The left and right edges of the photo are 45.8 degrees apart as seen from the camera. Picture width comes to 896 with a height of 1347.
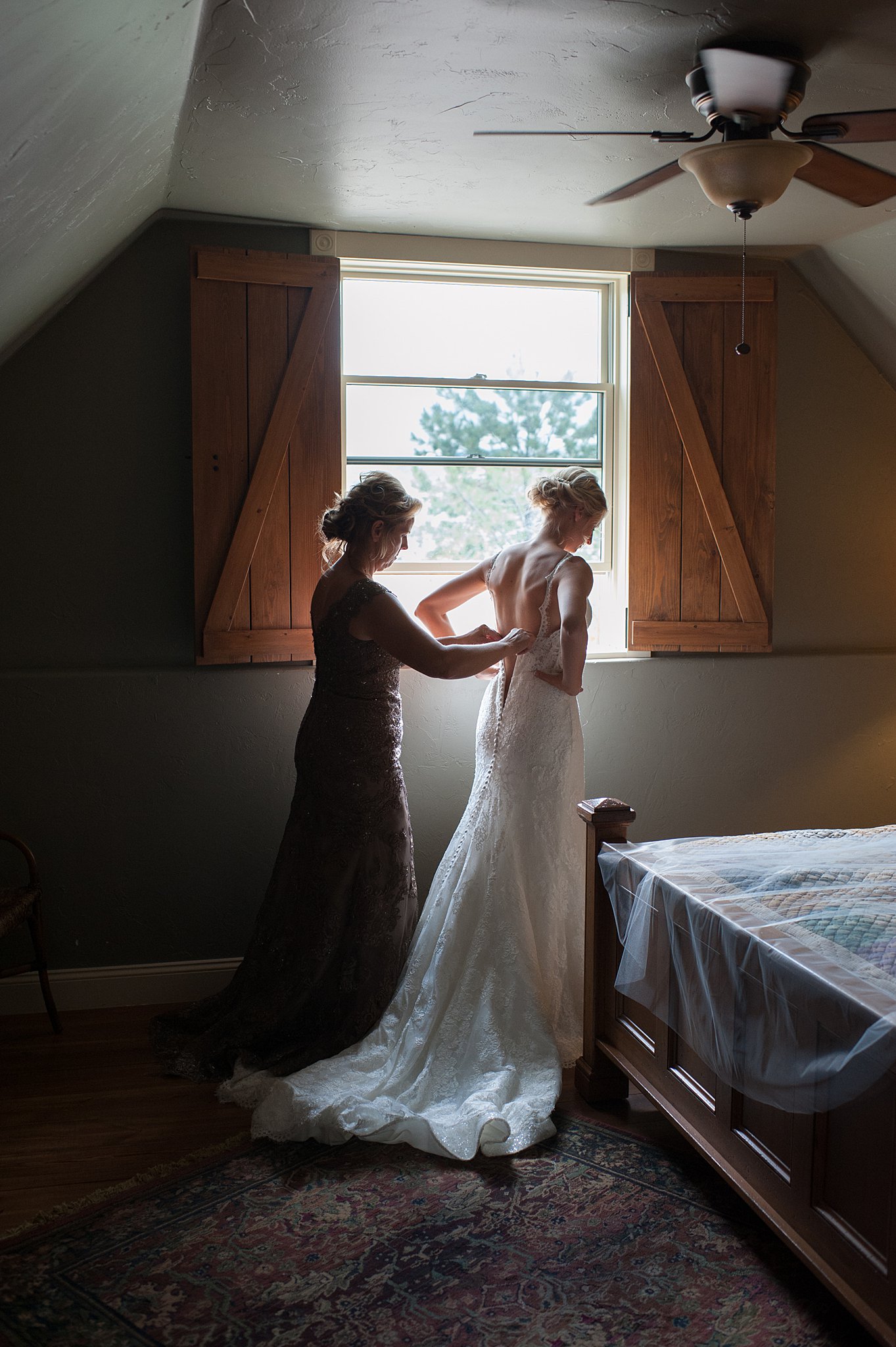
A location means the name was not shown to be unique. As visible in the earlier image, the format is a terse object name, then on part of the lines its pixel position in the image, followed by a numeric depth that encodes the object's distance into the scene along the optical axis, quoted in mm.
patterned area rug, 2090
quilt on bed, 1890
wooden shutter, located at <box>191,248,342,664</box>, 3707
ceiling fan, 2391
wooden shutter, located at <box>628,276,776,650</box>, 4094
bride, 2809
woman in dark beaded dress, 3236
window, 4070
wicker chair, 3420
